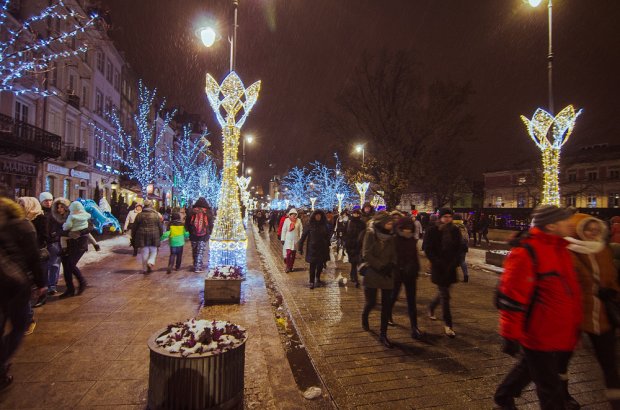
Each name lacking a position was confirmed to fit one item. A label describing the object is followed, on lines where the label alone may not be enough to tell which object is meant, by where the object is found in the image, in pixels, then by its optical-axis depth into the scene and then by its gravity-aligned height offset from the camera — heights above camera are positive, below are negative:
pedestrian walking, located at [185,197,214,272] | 9.99 -0.49
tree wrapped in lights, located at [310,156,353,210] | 59.19 +3.92
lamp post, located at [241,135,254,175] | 23.34 +3.80
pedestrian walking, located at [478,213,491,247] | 20.34 -0.50
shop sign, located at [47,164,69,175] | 23.28 +2.39
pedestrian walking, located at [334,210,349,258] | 15.33 -0.50
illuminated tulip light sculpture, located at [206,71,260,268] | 8.50 +0.84
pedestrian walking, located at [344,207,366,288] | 8.95 -0.50
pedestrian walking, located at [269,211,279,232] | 29.62 -0.58
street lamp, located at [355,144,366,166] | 25.19 +4.37
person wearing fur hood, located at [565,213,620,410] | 3.34 -0.59
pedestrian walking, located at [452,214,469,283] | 9.82 -1.27
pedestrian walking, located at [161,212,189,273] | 9.87 -0.69
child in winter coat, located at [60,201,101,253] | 6.93 -0.30
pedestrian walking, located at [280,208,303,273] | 10.80 -0.65
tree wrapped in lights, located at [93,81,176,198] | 32.41 +5.98
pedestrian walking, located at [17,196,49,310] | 5.31 -0.22
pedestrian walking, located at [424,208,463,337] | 5.49 -0.59
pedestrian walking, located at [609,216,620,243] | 5.58 -0.19
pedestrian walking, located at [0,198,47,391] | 3.01 -0.56
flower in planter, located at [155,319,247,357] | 2.96 -1.04
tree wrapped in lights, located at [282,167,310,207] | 74.06 +5.10
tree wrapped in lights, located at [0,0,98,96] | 17.56 +7.95
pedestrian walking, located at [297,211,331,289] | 8.78 -0.69
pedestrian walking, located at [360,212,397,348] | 5.21 -0.68
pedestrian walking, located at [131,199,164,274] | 9.27 -0.54
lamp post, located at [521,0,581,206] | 11.34 +2.71
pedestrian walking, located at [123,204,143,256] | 14.02 -0.31
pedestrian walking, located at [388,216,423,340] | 5.38 -0.70
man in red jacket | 2.73 -0.61
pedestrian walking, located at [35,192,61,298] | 6.54 -0.67
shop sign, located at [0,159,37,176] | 18.53 +1.99
